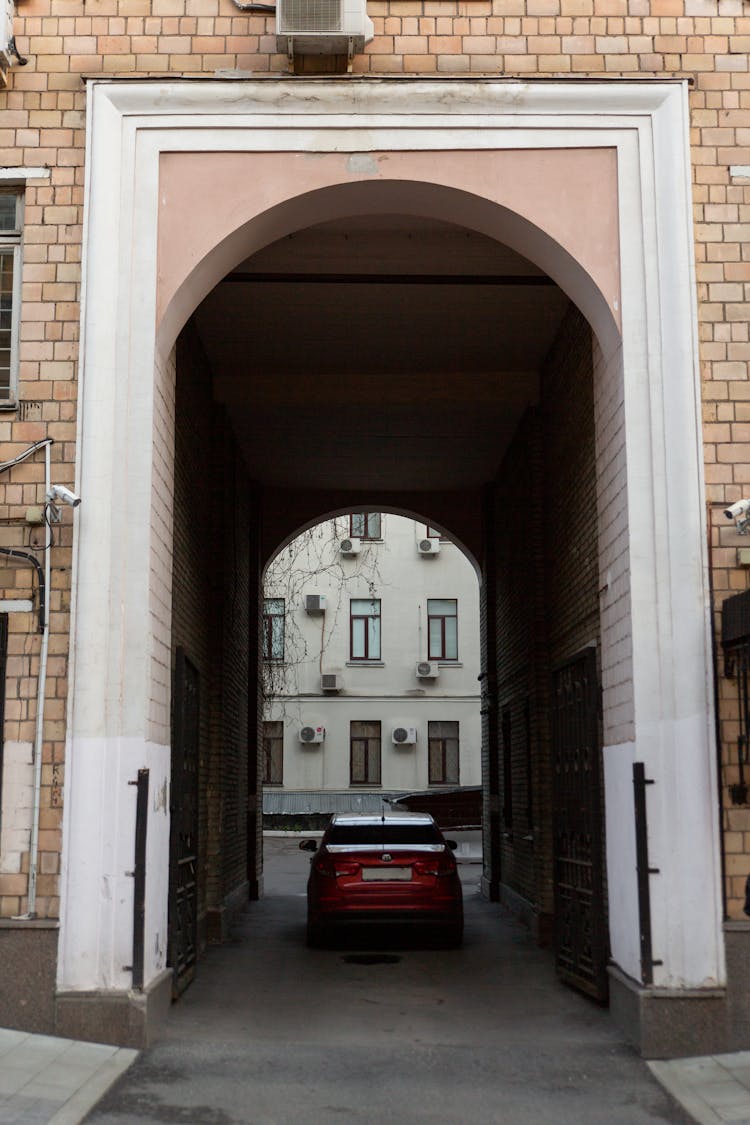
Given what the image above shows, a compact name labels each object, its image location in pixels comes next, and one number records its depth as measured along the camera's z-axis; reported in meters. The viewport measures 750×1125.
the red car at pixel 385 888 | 12.75
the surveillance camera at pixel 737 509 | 8.00
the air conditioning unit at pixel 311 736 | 36.94
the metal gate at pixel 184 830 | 9.55
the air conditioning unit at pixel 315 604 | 37.59
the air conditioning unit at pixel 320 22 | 8.77
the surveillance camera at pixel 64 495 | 8.20
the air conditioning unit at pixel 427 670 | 37.12
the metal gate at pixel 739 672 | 7.94
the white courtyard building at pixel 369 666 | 36.94
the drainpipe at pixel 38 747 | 8.05
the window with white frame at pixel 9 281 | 8.95
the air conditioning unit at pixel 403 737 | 36.72
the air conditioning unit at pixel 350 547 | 37.69
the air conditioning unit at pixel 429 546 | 37.84
